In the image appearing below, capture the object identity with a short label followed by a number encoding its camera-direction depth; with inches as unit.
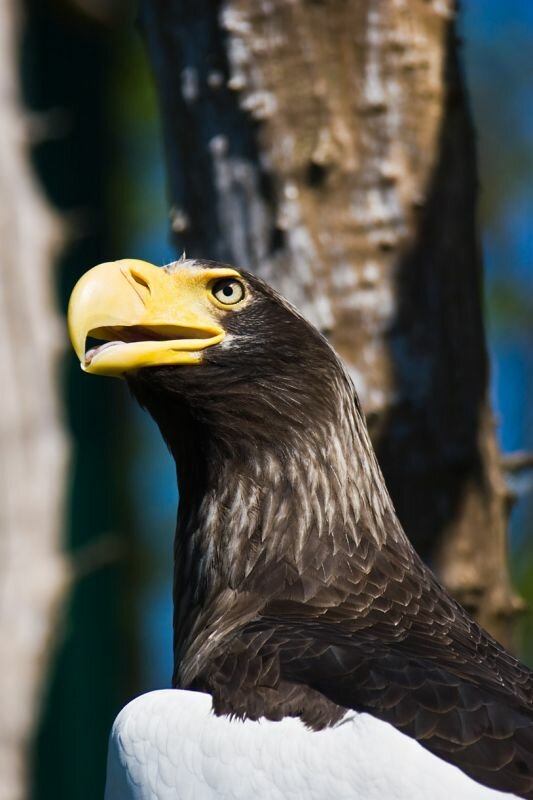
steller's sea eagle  204.2
